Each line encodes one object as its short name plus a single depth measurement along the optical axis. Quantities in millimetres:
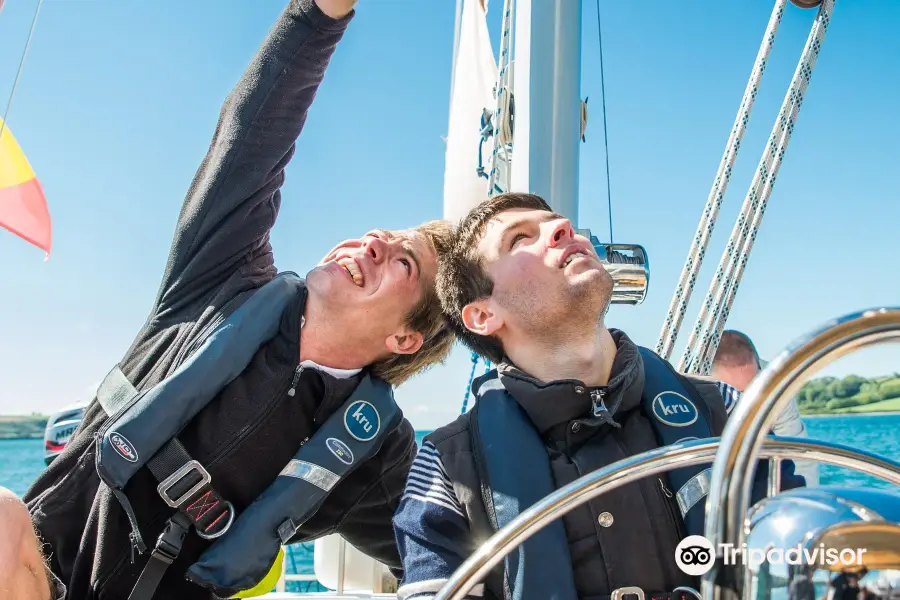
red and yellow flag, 5203
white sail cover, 3139
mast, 2184
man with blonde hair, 1803
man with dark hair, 1344
